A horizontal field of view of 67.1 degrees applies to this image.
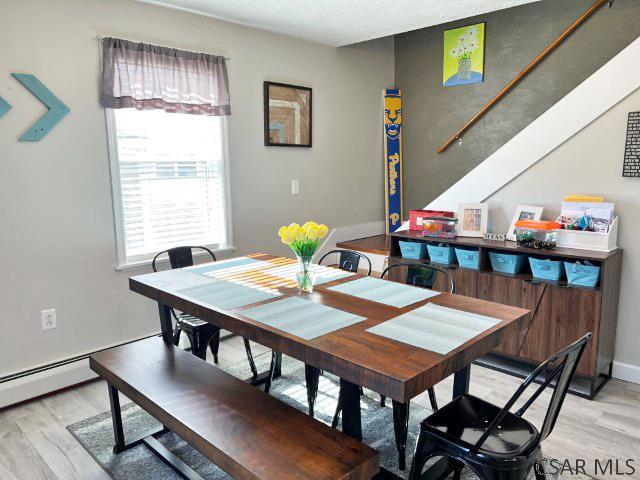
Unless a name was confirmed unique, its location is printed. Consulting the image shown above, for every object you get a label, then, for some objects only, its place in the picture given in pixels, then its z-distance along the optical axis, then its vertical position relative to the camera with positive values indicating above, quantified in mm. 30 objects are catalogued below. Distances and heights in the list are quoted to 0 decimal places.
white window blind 3232 -51
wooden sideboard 2795 -825
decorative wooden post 5105 +141
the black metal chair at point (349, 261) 3025 -559
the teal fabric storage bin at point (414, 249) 3545 -576
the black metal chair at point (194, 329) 2846 -914
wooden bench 1549 -921
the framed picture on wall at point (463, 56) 4527 +1096
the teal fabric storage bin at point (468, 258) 3254 -590
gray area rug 2254 -1354
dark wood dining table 1479 -594
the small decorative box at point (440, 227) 3414 -401
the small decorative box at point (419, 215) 3627 -339
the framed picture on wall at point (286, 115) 4012 +490
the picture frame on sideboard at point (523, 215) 3225 -303
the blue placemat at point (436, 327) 1679 -586
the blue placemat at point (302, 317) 1812 -579
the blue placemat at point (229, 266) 2748 -545
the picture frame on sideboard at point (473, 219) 3420 -345
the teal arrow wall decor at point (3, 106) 2684 +386
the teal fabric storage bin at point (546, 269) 2932 -606
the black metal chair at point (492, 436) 1544 -919
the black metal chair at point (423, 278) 2625 -590
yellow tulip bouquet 2230 -323
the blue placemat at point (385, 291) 2184 -574
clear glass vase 2303 -497
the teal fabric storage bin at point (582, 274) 2781 -610
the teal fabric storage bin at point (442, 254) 3391 -585
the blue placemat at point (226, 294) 2141 -565
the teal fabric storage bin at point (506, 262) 3111 -596
